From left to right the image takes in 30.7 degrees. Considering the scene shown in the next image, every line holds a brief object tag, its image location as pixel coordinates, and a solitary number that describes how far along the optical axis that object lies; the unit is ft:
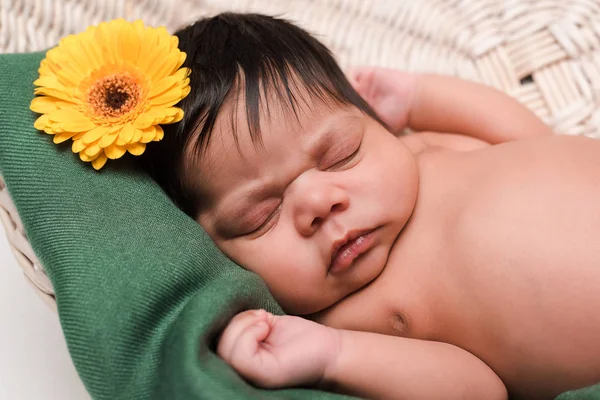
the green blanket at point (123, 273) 1.25
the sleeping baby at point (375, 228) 1.34
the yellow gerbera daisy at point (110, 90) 1.40
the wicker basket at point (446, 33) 1.71
